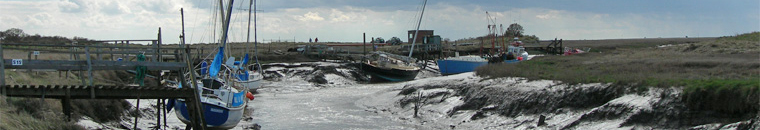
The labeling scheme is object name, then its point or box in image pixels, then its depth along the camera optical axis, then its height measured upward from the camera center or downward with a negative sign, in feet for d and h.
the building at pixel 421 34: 297.86 +3.90
